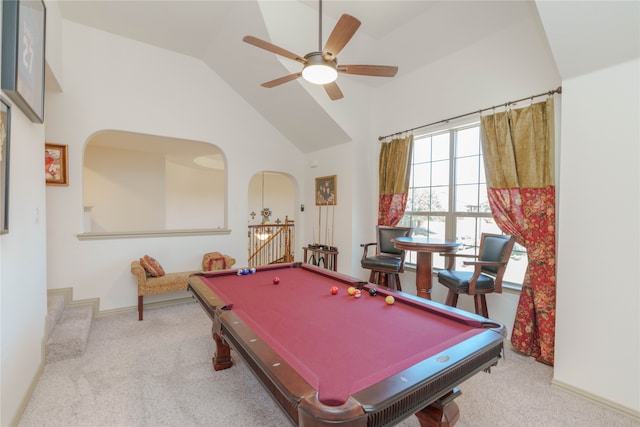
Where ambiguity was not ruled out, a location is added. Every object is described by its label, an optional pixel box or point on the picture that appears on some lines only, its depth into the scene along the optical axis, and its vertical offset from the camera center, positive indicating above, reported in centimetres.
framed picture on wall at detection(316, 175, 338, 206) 477 +30
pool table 97 -64
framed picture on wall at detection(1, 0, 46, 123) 150 +87
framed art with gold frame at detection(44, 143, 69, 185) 332 +46
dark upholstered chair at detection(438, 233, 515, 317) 270 -66
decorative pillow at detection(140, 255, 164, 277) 357 -76
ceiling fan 200 +116
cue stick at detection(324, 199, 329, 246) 501 -38
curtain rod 264 +110
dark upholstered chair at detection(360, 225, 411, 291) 354 -64
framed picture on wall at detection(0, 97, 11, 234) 154 +23
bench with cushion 350 -91
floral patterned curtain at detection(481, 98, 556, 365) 261 +4
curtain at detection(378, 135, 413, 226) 404 +45
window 338 +20
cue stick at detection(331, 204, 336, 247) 484 -17
